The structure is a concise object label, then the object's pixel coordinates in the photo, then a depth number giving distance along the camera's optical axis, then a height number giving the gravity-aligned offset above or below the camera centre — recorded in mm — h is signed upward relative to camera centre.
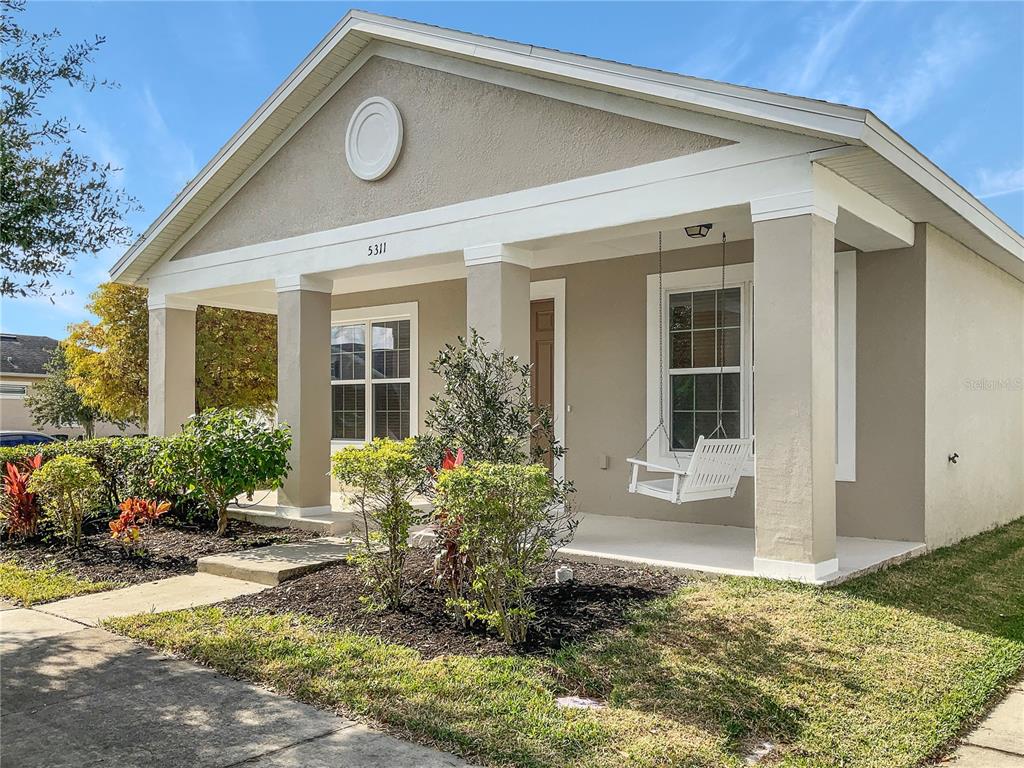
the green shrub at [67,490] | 7992 -872
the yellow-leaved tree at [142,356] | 17812 +1073
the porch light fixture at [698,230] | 8070 +1749
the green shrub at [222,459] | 8477 -577
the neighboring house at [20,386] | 34688 +750
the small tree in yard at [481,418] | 5866 -96
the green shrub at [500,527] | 4832 -730
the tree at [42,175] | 5633 +1654
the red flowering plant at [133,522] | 7867 -1183
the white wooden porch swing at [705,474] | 7211 -620
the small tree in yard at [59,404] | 30828 -21
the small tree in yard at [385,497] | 5594 -652
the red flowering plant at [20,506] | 8773 -1119
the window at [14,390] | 35125 +567
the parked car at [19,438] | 24422 -1092
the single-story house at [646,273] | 6105 +1462
